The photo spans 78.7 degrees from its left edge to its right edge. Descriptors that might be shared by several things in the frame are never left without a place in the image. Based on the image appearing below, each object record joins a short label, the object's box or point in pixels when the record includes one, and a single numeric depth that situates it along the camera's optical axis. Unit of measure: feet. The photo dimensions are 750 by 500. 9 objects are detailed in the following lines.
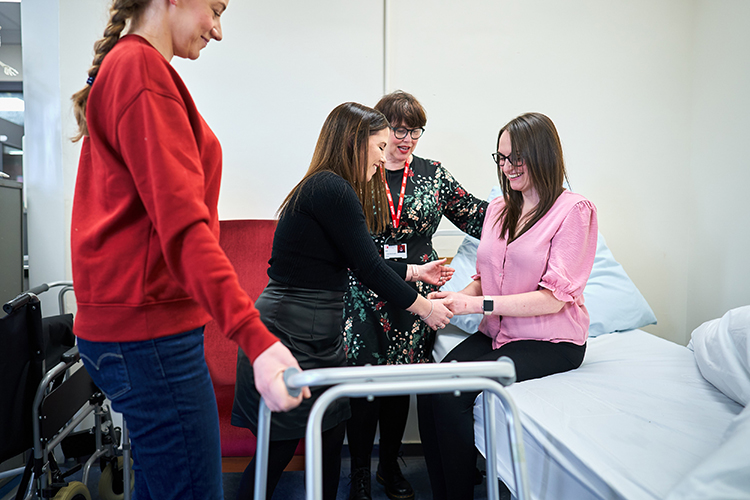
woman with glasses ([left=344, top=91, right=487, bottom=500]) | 5.55
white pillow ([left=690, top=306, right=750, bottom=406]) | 3.77
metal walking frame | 2.20
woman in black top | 3.85
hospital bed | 2.58
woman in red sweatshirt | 2.08
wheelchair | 4.59
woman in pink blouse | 4.31
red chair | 5.42
